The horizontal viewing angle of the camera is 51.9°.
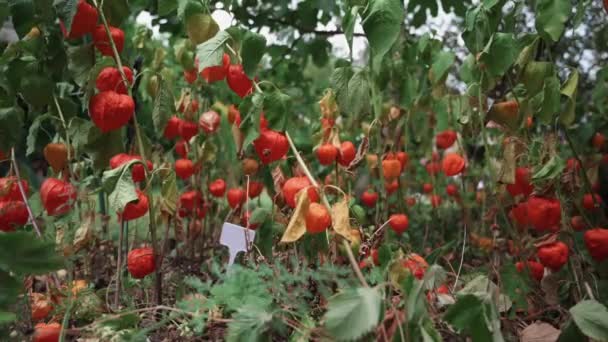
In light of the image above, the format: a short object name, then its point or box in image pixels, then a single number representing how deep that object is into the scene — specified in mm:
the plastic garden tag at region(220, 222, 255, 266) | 1091
